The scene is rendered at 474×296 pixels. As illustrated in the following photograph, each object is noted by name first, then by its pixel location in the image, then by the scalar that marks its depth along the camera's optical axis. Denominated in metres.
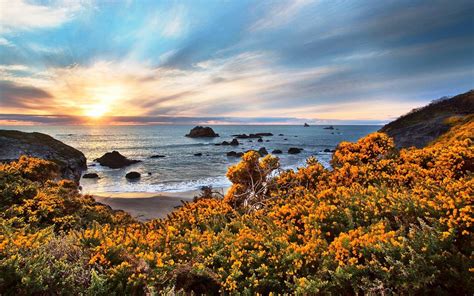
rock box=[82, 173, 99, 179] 31.39
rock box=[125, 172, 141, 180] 31.27
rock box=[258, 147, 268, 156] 50.20
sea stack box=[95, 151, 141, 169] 39.75
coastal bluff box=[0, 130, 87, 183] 20.22
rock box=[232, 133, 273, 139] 104.33
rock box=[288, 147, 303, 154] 55.88
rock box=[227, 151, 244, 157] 49.97
